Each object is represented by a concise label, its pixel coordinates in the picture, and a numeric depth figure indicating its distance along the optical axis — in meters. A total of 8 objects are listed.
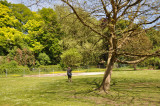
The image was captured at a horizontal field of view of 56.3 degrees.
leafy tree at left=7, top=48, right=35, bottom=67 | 34.71
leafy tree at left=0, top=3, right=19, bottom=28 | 34.88
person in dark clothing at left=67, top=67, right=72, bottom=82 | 17.00
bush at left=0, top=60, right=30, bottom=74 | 26.36
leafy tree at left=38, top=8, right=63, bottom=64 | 42.06
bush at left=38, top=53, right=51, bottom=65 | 42.53
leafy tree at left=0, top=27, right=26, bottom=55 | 35.06
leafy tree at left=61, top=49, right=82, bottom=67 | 32.50
